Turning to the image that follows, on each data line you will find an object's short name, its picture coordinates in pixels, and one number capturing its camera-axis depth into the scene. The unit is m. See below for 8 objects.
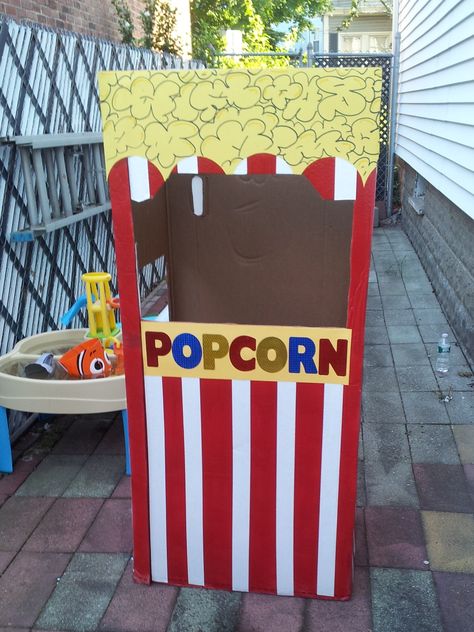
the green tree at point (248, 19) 12.80
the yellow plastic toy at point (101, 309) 3.86
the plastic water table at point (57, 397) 3.45
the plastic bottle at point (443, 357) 4.73
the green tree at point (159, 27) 8.20
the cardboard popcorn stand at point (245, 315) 2.04
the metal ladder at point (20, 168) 3.80
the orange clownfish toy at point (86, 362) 3.58
